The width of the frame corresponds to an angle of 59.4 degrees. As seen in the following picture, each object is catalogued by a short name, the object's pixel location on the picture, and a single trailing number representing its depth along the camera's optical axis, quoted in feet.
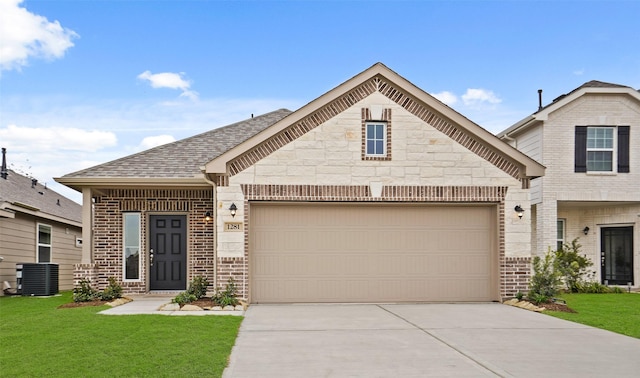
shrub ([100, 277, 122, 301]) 40.89
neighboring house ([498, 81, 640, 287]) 54.34
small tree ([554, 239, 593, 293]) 53.68
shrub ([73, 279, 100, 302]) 40.45
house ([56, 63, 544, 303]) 40.65
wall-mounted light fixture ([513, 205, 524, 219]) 41.63
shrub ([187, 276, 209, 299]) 39.06
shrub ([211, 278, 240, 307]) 37.68
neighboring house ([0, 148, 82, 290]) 51.08
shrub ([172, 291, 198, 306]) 37.29
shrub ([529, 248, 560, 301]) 39.75
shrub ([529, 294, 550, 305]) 39.17
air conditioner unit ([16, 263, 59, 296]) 50.34
